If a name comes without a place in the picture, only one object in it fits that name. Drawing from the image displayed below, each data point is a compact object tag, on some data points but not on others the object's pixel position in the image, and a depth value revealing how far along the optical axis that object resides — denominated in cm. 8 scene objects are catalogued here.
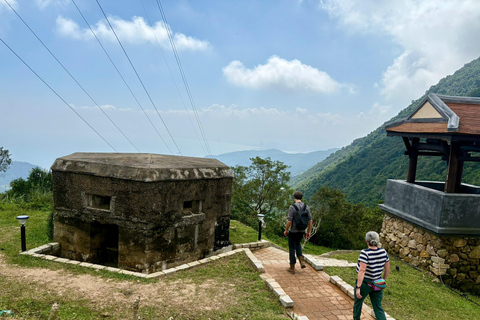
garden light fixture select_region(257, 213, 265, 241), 912
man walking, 620
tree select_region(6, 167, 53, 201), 1836
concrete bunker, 699
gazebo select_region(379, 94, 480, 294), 747
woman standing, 411
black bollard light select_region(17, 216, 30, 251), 746
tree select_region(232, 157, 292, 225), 2214
